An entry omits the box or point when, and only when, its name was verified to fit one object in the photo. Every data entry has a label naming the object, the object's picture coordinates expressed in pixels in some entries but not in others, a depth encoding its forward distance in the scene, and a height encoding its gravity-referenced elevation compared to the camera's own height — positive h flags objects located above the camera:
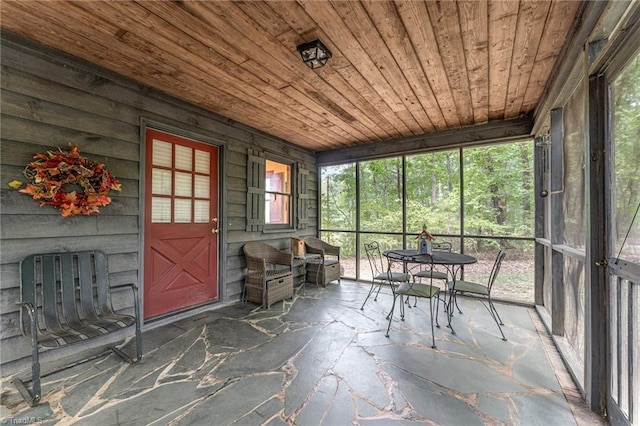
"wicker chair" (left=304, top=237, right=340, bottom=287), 4.59 -0.92
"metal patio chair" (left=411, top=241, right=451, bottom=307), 3.20 -0.77
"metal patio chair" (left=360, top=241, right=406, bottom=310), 3.14 -0.80
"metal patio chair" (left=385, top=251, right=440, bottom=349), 2.65 -0.82
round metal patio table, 2.69 -0.49
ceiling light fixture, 2.03 +1.31
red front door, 2.90 -0.12
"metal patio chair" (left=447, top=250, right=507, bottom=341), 2.70 -0.81
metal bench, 1.75 -0.73
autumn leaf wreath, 2.06 +0.27
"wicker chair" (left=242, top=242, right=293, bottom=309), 3.49 -0.90
